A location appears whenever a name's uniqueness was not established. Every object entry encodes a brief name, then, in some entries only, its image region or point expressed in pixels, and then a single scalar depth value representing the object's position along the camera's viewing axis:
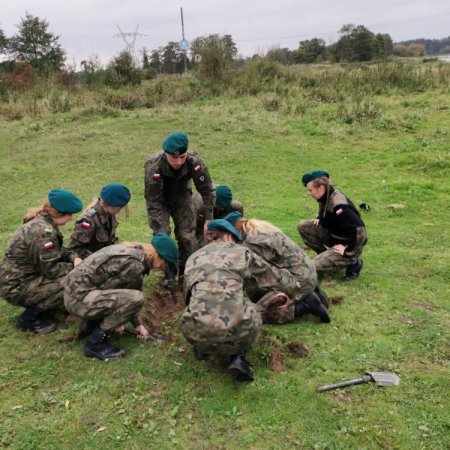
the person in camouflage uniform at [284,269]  4.64
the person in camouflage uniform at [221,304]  3.66
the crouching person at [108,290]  4.24
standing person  5.32
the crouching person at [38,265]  4.63
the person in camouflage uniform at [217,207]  6.45
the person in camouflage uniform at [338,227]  5.98
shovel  3.73
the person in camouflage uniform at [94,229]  5.12
